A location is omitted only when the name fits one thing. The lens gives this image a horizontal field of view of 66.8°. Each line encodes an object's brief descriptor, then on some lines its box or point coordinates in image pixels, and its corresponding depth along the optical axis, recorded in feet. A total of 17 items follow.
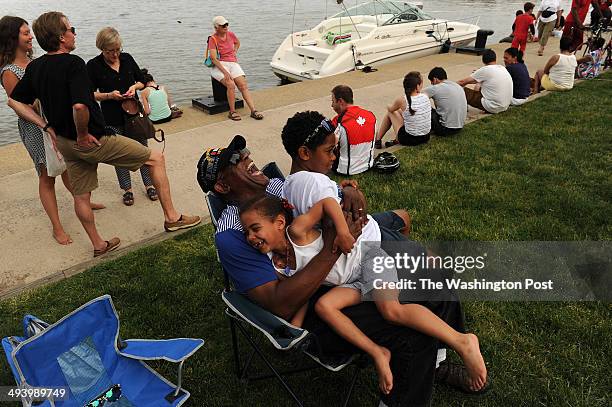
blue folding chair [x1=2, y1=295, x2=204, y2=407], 7.30
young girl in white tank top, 7.13
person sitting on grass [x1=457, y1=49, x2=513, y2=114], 23.39
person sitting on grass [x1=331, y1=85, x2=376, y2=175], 16.79
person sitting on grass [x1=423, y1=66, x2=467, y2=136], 20.35
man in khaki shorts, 10.77
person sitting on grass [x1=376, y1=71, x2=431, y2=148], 19.13
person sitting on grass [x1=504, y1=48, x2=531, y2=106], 25.00
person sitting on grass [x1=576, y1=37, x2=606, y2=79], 31.08
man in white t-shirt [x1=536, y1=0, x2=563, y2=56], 40.65
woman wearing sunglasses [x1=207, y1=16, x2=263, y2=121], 23.50
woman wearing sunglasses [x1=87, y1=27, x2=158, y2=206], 14.40
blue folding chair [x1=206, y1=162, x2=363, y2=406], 6.69
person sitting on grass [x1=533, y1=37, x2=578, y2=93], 27.12
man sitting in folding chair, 7.18
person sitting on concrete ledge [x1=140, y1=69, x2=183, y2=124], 23.73
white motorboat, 40.04
